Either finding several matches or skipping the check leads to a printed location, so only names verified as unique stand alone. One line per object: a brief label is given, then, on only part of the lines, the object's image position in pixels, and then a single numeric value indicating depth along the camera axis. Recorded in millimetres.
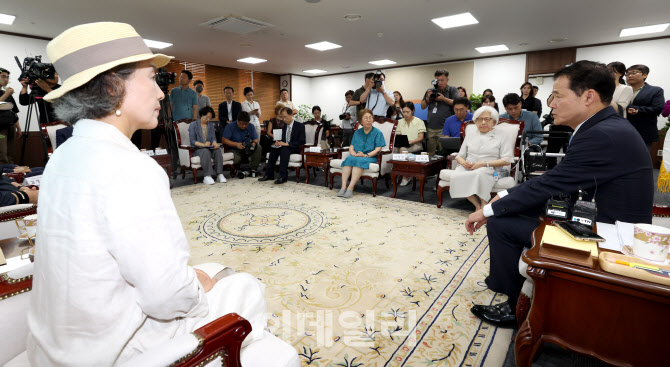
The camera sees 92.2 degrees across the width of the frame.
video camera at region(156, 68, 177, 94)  3920
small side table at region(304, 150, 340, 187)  5094
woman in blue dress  4531
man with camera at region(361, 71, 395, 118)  5349
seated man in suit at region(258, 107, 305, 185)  5543
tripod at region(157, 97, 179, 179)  5879
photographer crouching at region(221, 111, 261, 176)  5949
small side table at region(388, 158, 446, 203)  4180
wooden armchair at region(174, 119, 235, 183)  5547
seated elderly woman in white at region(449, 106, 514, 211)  3510
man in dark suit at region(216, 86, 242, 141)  7129
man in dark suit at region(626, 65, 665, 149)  3975
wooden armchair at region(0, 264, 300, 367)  733
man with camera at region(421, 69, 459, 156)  5285
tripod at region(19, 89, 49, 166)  3895
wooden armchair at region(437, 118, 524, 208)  3539
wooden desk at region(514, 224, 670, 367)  946
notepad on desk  1030
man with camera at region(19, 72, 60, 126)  3592
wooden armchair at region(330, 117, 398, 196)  4516
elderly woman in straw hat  704
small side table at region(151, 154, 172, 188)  4939
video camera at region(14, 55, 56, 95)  3035
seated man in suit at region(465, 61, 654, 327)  1384
